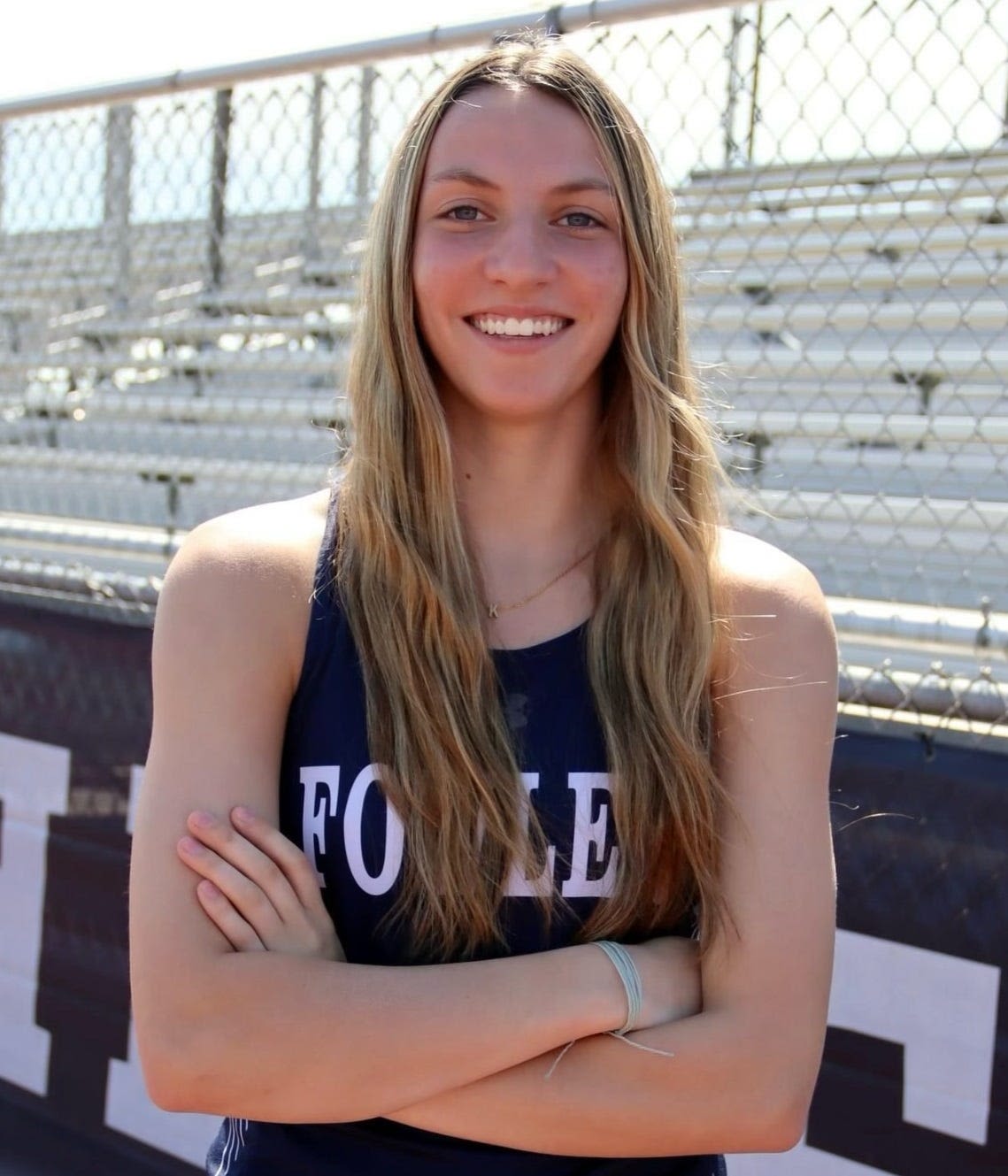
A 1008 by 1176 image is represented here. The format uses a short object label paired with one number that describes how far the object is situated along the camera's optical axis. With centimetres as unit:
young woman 142
